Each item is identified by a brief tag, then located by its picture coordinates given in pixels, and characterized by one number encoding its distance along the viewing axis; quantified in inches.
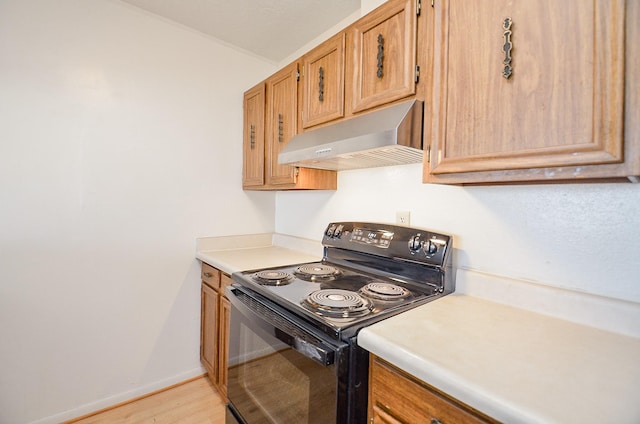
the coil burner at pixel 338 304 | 39.0
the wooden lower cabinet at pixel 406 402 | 26.8
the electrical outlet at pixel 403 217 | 59.9
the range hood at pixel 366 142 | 42.2
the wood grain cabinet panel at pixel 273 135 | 70.9
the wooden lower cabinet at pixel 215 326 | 72.7
